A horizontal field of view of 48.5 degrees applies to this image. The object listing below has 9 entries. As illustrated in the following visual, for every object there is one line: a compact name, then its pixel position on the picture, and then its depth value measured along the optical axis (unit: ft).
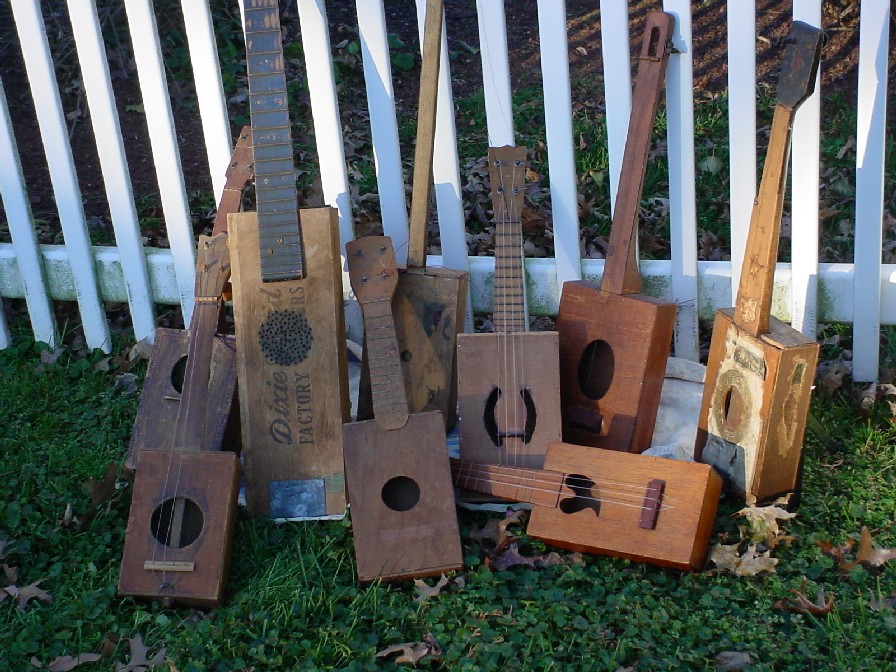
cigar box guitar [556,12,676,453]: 10.10
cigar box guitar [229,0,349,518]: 9.98
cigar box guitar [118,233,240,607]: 8.83
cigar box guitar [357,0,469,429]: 10.58
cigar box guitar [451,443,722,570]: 8.76
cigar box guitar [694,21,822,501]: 9.01
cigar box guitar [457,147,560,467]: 9.93
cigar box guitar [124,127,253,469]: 10.41
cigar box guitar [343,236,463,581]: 8.96
